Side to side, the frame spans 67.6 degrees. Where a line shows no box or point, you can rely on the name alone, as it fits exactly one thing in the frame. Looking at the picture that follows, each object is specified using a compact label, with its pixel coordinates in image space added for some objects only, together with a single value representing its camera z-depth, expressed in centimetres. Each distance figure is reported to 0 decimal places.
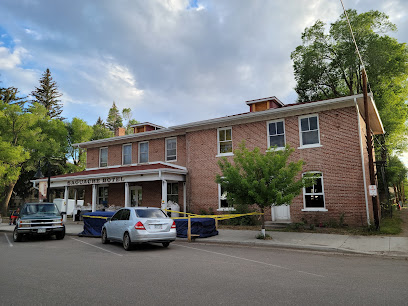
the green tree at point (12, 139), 2936
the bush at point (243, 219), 1739
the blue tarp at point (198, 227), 1331
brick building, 1569
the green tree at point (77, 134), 3972
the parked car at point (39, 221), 1336
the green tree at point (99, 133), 4628
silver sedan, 1035
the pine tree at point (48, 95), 5541
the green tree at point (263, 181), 1200
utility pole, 1307
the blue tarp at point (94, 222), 1509
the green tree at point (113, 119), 6611
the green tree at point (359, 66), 2667
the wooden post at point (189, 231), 1301
